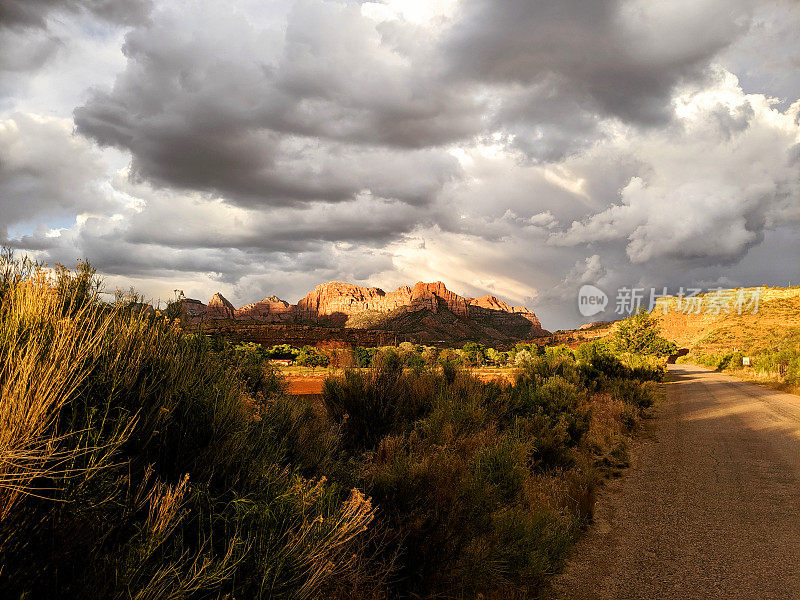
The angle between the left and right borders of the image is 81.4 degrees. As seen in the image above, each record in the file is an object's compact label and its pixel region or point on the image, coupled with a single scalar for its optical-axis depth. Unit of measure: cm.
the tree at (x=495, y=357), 5108
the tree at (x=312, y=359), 4319
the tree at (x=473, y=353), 4660
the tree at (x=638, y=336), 3512
